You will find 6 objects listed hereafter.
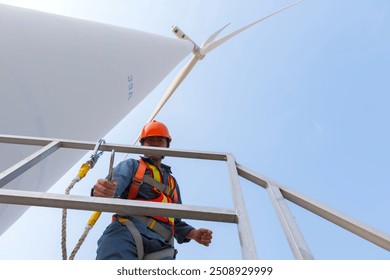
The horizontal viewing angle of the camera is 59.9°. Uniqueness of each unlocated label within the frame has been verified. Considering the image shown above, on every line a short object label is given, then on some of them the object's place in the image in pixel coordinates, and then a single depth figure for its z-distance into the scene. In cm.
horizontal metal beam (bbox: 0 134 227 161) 319
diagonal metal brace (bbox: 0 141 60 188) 246
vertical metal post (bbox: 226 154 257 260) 183
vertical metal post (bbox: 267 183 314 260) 200
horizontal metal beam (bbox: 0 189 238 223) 210
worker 321
